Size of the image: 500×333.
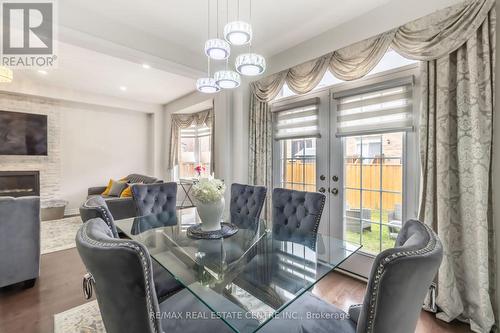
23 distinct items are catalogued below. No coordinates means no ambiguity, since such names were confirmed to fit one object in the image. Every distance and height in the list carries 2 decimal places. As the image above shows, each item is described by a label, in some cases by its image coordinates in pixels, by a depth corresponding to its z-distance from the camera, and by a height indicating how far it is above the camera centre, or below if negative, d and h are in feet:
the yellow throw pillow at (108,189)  17.77 -1.83
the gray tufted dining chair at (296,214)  6.30 -1.46
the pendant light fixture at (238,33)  5.37 +3.11
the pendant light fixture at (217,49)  5.96 +3.01
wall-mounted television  15.49 +2.12
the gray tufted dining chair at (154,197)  8.43 -1.22
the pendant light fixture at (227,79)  6.39 +2.38
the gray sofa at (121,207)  13.19 -2.44
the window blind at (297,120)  9.80 +2.06
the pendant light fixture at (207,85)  7.04 +2.43
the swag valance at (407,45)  5.95 +3.70
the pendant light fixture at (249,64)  5.71 +2.50
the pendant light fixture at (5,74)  10.71 +4.17
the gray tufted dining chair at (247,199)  8.01 -1.21
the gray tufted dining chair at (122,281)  2.46 -1.26
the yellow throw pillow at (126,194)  14.41 -1.79
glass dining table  3.43 -1.93
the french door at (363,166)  7.63 +0.00
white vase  5.80 -1.22
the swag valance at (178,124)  19.37 +3.56
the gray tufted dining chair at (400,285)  2.43 -1.28
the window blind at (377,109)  7.43 +1.97
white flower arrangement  5.65 -0.62
